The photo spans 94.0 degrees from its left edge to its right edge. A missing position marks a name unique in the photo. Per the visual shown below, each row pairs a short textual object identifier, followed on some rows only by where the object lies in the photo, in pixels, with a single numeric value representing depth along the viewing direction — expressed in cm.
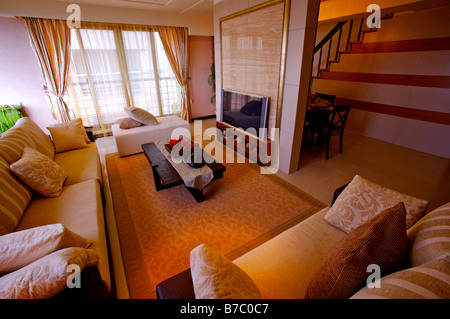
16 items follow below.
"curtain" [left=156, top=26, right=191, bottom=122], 483
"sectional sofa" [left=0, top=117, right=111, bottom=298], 109
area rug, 184
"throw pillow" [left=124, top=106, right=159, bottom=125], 405
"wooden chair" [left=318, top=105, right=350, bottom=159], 339
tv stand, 333
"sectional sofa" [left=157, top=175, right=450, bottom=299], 75
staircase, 420
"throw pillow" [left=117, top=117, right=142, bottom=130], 401
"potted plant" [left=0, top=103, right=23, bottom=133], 368
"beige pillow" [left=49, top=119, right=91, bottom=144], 311
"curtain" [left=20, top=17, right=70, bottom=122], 369
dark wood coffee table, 234
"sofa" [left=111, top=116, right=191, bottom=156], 376
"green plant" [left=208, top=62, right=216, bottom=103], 572
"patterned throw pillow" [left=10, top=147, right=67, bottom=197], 185
